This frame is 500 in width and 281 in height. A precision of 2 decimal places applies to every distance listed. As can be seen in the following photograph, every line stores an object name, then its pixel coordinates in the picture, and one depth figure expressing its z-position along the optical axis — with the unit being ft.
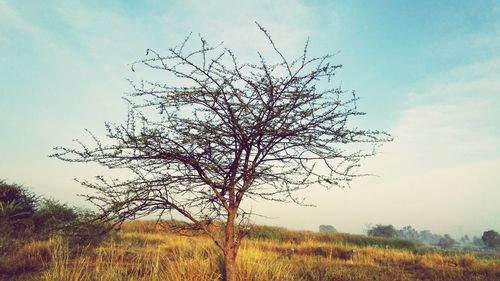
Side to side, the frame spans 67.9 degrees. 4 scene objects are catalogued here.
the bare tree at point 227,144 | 13.73
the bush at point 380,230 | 203.00
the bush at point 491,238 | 301.84
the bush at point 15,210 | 39.40
